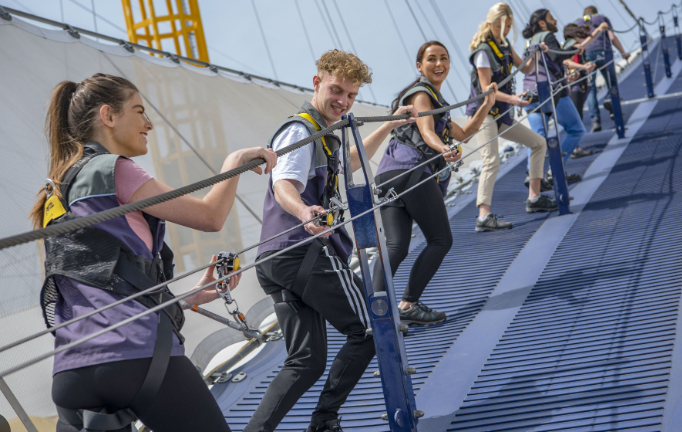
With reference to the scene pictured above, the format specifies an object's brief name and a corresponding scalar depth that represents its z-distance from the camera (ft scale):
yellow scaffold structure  56.80
